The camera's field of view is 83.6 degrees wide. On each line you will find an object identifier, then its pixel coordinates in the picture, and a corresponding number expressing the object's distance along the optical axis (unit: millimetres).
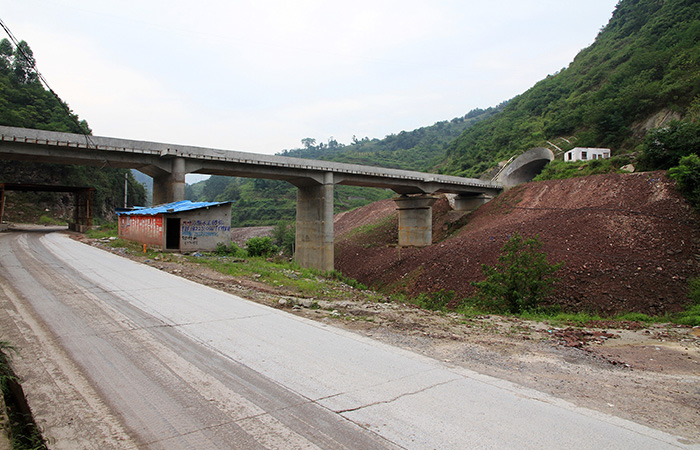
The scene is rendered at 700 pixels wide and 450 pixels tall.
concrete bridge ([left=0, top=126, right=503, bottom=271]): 24891
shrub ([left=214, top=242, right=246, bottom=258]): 21859
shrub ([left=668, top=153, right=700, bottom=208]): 21594
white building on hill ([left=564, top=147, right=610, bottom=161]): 43438
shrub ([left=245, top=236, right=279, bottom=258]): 23594
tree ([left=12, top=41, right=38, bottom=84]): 71750
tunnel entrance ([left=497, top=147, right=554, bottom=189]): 48250
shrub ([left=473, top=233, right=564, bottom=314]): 13719
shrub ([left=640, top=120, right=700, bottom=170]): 26328
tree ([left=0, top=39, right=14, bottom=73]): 69875
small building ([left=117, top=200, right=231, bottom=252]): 21328
